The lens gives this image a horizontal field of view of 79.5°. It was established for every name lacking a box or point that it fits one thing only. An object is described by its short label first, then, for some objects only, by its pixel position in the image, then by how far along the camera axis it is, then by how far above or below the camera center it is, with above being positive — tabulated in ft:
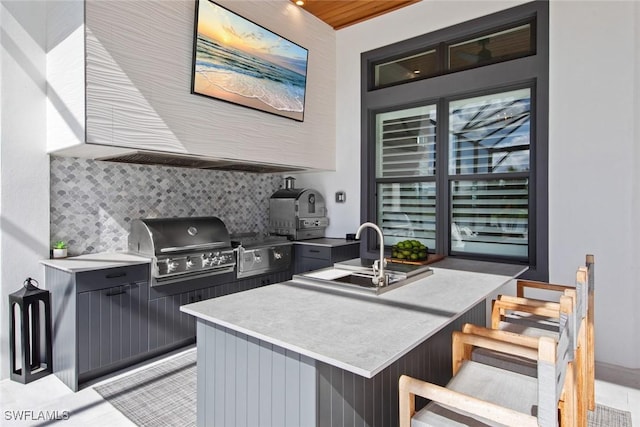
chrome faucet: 6.40 -1.12
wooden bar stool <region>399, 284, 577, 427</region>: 3.26 -1.96
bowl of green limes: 10.07 -1.13
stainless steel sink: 6.23 -1.27
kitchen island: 4.16 -1.64
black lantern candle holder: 8.66 -2.93
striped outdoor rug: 7.27 -3.98
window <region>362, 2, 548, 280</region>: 10.82 +2.24
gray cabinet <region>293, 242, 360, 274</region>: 13.07 -1.63
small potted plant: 9.57 -1.04
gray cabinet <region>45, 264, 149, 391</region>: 8.43 -2.58
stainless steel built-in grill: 9.80 -1.04
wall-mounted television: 10.22 +4.27
